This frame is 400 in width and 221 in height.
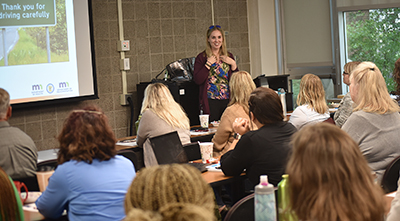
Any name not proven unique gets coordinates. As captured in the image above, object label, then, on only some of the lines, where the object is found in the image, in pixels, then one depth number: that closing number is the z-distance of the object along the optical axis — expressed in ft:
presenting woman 18.61
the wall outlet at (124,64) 21.15
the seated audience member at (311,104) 14.12
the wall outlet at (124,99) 21.25
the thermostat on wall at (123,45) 21.03
